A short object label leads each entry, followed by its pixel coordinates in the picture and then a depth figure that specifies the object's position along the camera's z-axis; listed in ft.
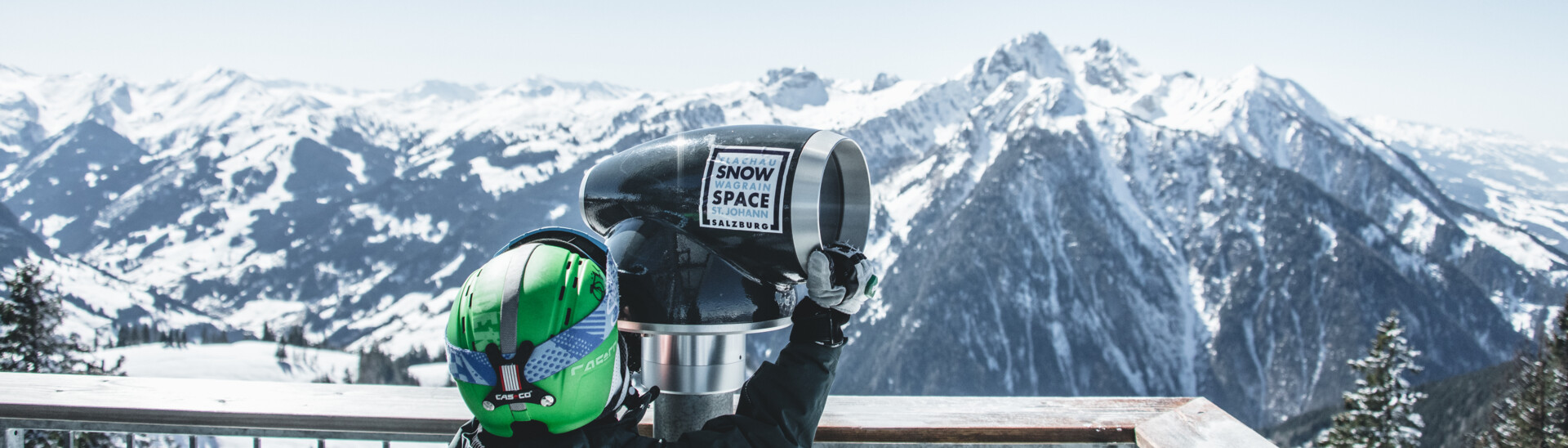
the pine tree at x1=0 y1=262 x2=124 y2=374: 58.65
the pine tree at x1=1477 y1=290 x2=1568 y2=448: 102.73
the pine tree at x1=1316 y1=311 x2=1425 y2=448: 105.09
